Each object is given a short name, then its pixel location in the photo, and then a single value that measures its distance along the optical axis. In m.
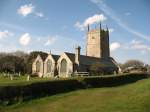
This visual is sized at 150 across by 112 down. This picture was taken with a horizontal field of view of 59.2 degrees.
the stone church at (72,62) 28.73
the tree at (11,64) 33.44
